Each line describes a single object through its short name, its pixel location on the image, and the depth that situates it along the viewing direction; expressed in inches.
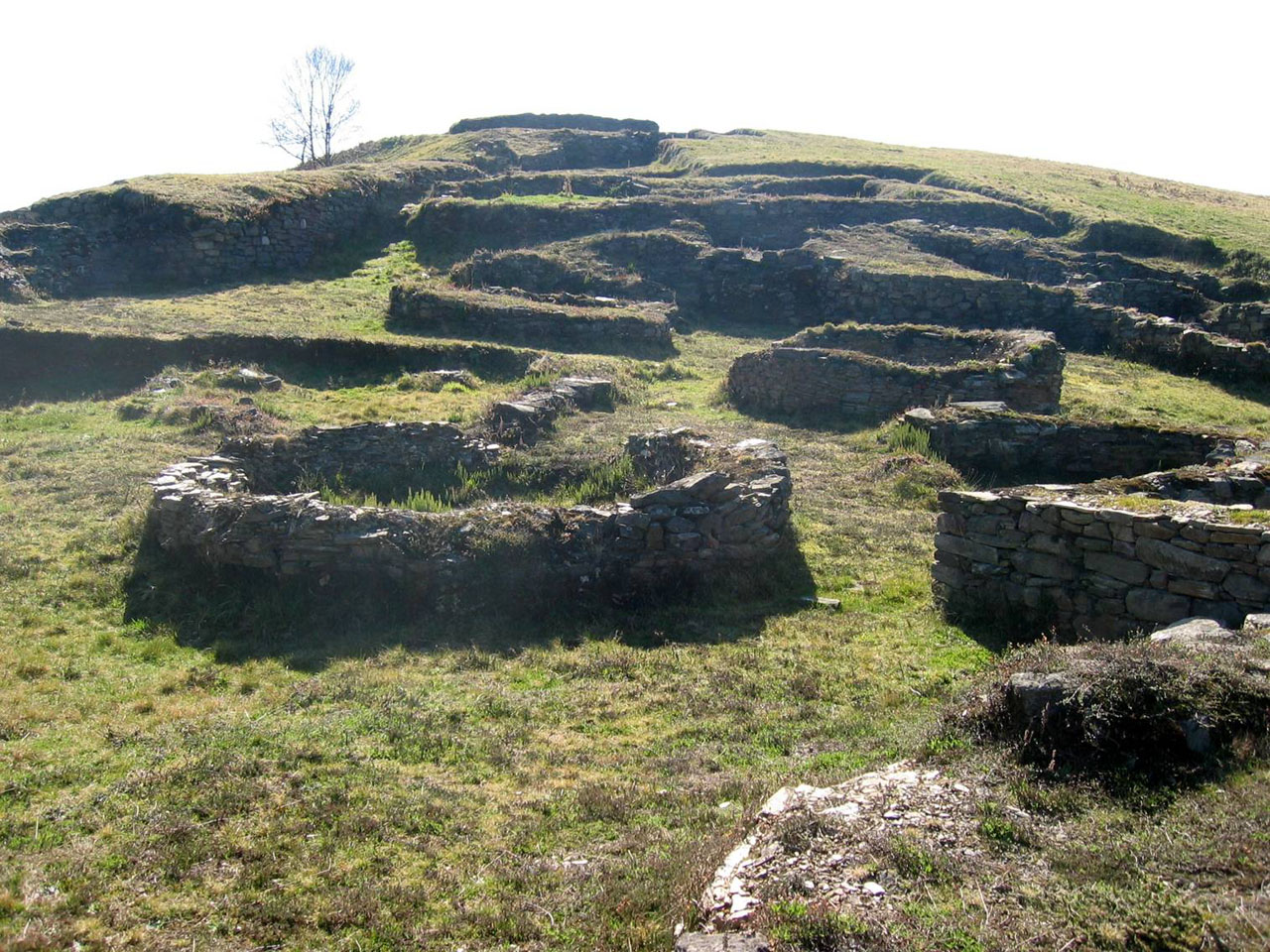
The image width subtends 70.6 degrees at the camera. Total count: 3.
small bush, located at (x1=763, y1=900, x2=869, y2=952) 143.6
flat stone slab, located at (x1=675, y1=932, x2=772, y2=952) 144.4
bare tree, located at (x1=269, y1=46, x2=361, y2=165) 2064.5
